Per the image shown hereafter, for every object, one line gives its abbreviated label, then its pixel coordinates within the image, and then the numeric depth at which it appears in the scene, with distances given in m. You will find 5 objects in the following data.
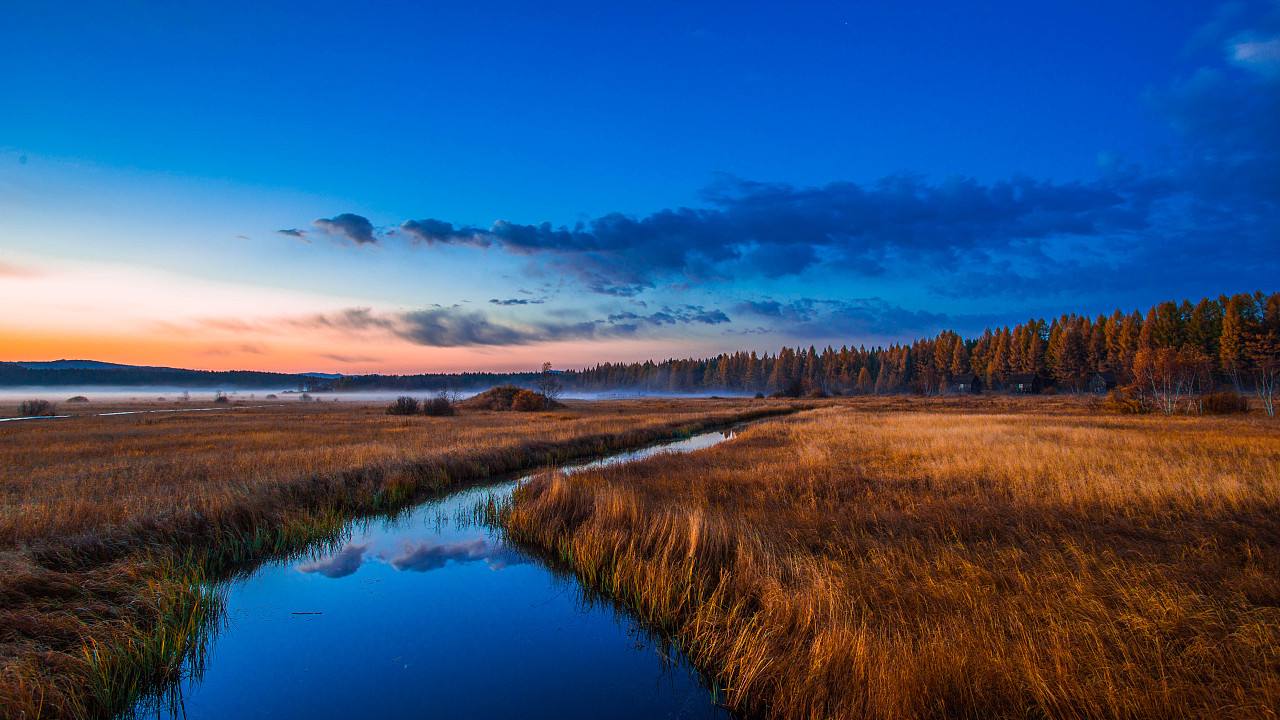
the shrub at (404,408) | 50.97
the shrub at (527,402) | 60.06
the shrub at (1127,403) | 42.38
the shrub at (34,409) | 47.86
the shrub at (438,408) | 50.47
